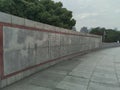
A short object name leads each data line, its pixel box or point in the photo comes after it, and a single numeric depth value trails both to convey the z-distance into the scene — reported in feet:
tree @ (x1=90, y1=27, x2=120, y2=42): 141.71
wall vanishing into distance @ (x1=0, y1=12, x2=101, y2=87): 9.75
